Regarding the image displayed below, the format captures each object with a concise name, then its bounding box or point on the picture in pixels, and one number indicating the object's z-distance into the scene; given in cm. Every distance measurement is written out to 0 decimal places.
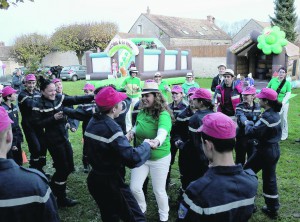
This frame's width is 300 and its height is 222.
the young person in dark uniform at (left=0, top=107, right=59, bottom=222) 210
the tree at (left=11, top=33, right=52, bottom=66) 4059
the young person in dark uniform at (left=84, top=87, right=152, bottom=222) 332
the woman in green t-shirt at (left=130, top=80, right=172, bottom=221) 413
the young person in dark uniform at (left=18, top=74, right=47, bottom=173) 574
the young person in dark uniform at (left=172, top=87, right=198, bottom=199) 488
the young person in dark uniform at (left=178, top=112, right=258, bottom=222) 212
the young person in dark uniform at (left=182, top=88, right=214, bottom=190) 429
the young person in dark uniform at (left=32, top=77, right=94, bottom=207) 507
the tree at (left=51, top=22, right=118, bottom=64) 4124
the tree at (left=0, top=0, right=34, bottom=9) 535
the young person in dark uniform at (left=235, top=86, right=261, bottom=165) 566
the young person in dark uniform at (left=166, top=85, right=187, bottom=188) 579
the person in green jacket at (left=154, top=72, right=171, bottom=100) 871
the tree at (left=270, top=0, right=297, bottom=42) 3256
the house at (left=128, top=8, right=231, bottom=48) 4328
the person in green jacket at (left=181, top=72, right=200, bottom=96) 924
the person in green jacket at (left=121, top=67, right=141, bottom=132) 956
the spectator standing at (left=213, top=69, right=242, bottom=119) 668
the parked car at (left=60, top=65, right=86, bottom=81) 2992
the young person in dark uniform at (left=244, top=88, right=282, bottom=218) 436
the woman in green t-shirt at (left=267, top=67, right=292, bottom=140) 823
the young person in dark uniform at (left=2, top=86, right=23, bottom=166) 593
